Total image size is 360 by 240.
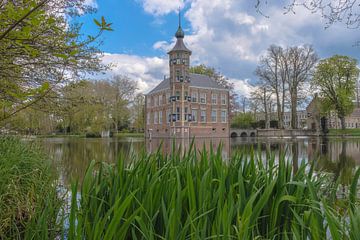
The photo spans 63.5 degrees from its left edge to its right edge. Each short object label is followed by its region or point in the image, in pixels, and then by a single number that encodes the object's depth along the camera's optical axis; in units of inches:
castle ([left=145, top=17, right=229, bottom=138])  1593.3
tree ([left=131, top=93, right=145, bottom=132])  2142.7
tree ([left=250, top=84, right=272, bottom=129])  1646.2
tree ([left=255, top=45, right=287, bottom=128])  1589.6
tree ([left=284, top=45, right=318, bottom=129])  1534.2
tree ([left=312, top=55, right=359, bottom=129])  1557.6
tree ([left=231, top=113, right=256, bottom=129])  2007.9
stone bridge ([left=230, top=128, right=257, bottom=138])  1897.1
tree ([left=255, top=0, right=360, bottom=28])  130.0
